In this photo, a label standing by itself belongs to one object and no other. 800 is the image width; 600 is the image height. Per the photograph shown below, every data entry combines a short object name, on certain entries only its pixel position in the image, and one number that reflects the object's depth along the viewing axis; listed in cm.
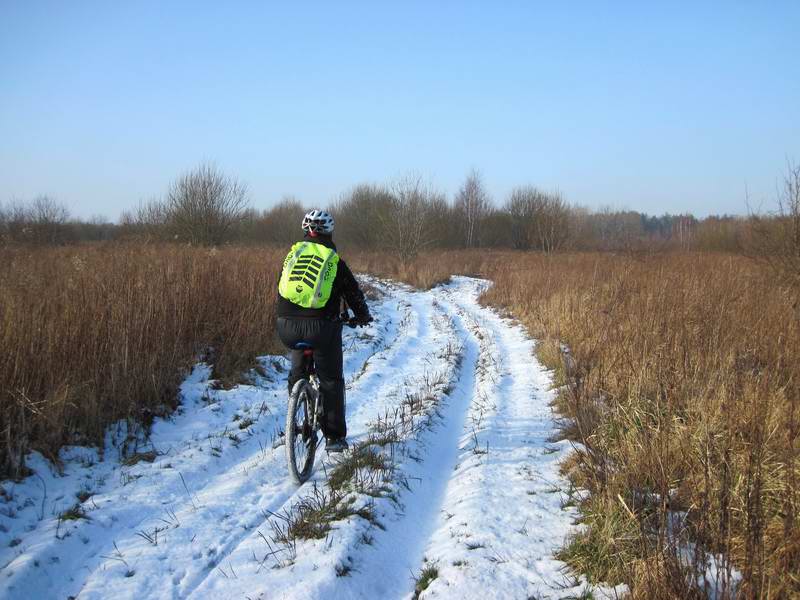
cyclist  390
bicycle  390
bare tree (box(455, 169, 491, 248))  4775
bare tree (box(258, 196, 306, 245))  4388
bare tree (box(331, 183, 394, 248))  4304
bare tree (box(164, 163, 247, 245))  2025
